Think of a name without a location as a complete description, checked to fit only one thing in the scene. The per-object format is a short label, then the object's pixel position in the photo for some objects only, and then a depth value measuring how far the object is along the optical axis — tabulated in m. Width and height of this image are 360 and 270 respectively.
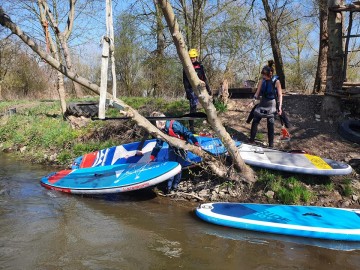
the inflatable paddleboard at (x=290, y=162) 5.95
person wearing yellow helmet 7.49
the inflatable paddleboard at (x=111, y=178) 6.02
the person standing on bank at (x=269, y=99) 7.00
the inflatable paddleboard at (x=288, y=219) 4.76
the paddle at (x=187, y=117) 6.08
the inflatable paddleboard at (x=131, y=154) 6.66
